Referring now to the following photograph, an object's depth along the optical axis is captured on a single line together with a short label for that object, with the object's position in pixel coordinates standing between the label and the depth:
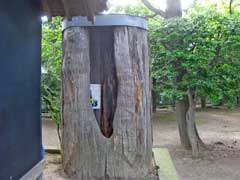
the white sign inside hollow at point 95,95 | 3.59
